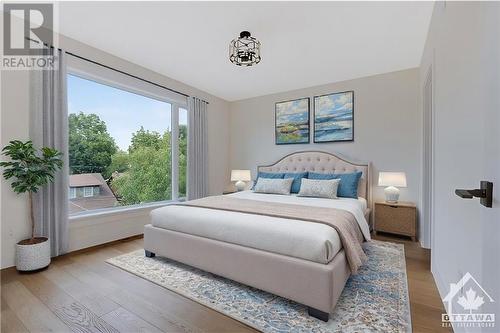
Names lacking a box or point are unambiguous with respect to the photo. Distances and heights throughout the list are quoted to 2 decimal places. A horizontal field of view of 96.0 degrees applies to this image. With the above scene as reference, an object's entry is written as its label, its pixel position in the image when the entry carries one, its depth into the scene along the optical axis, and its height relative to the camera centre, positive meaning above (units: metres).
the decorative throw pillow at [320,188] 3.29 -0.35
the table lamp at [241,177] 4.65 -0.26
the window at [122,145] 3.05 +0.31
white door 0.79 +0.16
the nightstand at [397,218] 3.22 -0.79
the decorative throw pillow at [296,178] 3.86 -0.24
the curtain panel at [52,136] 2.53 +0.33
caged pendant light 2.32 +1.18
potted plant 2.23 -0.13
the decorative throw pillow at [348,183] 3.43 -0.29
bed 1.64 -0.73
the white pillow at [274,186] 3.71 -0.36
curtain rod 2.79 +1.36
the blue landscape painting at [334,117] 3.97 +0.86
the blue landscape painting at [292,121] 4.38 +0.86
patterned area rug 1.57 -1.11
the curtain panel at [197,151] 4.31 +0.27
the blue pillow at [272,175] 4.09 -0.19
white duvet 1.70 -0.58
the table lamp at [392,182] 3.29 -0.26
